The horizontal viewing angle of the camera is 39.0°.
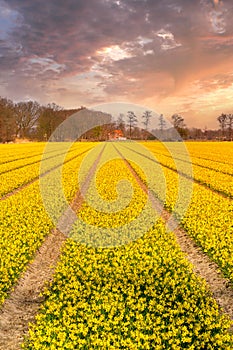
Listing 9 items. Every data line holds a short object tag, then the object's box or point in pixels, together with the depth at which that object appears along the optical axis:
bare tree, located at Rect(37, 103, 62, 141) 122.88
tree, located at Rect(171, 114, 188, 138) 159.80
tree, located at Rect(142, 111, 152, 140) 174.44
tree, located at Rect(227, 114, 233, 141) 147.75
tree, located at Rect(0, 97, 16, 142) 96.62
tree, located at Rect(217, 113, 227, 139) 152.02
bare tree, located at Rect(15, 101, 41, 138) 119.94
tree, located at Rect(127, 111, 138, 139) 155.30
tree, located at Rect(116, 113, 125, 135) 158.82
